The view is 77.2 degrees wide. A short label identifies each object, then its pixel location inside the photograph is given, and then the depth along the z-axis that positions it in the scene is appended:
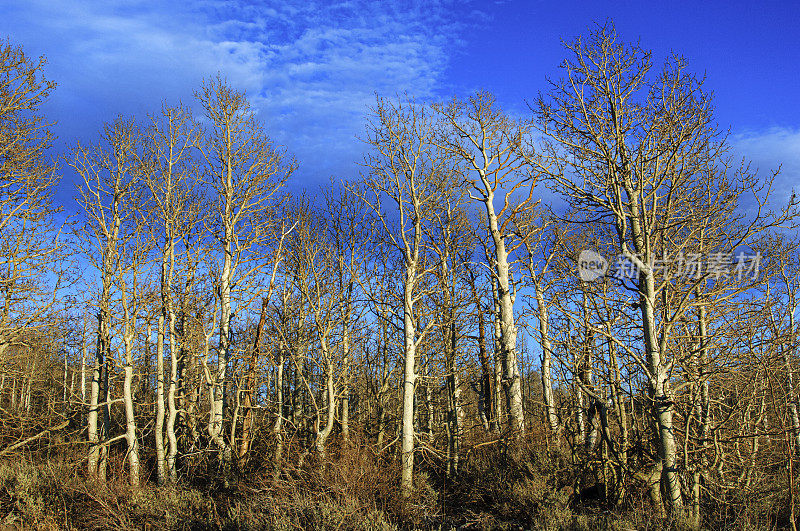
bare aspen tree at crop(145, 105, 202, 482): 15.18
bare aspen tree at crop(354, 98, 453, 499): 13.02
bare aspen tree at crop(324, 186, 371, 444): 16.62
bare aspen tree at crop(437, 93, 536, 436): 13.45
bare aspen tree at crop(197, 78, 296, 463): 15.94
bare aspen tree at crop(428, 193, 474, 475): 14.42
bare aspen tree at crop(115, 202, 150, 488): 14.52
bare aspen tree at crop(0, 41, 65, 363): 12.24
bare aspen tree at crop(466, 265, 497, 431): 16.94
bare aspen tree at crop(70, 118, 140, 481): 15.43
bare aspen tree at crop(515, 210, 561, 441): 16.43
